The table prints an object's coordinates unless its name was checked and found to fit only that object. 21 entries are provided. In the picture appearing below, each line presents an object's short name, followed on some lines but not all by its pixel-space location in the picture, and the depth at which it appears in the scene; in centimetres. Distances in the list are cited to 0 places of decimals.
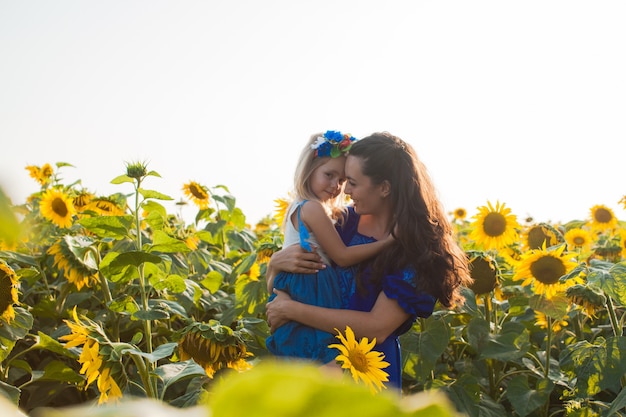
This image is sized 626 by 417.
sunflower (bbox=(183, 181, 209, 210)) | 373
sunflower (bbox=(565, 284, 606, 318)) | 214
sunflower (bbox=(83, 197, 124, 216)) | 273
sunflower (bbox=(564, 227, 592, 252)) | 391
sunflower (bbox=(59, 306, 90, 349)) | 134
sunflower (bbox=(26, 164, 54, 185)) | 431
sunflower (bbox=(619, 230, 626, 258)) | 360
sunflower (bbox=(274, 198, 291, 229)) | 312
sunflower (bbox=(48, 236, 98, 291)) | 210
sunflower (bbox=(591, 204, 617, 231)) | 462
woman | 199
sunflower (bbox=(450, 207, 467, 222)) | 633
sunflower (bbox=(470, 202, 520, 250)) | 295
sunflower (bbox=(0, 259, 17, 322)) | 167
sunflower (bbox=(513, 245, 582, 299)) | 242
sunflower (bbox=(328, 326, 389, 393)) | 151
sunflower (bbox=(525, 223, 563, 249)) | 299
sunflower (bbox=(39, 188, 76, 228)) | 281
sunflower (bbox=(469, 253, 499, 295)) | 246
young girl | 202
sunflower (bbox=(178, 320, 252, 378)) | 162
